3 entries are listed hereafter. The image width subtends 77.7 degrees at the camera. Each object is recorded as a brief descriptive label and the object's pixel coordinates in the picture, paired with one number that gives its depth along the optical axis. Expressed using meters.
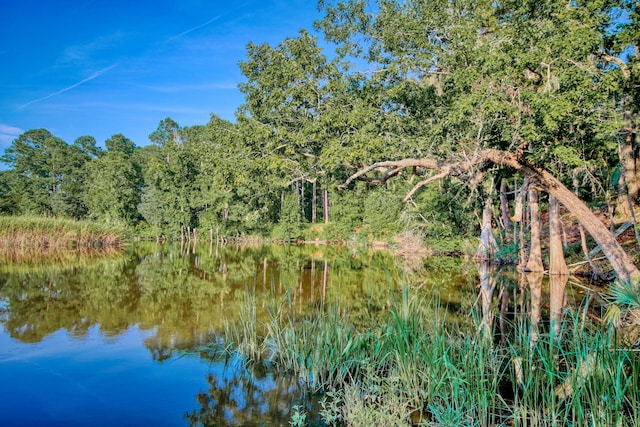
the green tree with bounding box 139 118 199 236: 44.44
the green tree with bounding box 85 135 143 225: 45.88
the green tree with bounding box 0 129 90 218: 48.66
